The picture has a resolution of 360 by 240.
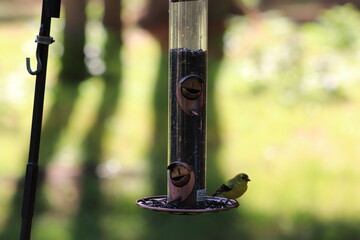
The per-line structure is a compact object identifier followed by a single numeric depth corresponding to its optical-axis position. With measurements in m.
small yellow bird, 8.66
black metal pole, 5.95
